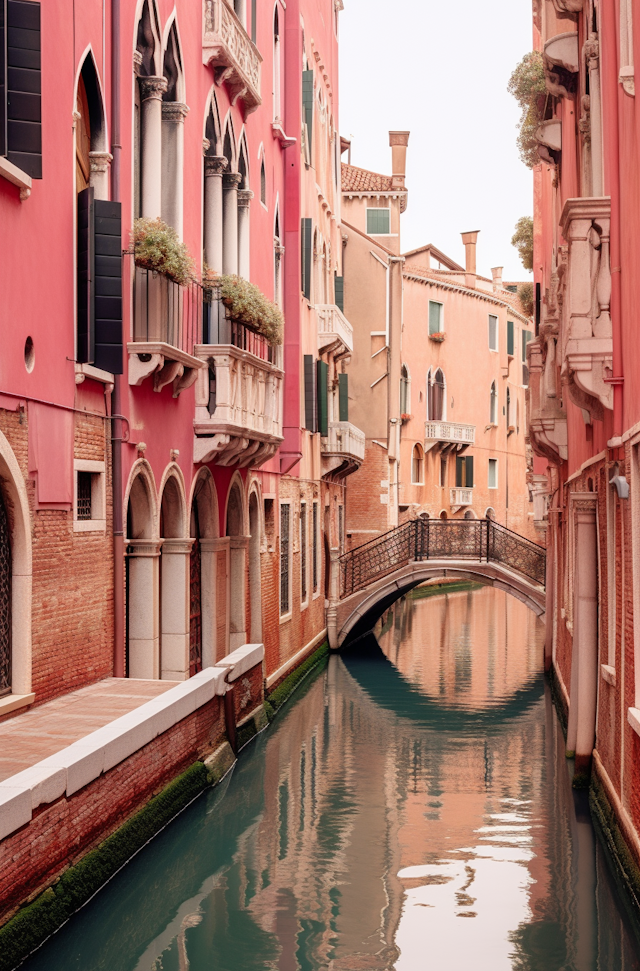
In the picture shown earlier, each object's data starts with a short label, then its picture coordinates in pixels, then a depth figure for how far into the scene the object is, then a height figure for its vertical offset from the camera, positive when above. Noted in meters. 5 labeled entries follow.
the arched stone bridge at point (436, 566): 21.42 -0.83
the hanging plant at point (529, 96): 15.93 +5.43
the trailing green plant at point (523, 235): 23.02 +5.15
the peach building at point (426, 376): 28.22 +3.88
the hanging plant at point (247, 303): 12.69 +2.24
